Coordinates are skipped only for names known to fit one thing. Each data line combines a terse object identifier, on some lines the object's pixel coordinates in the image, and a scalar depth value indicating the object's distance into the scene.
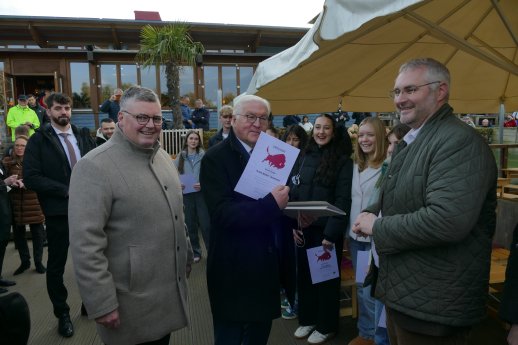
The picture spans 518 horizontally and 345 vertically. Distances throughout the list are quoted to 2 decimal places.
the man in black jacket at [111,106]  10.12
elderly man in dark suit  2.26
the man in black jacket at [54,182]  3.52
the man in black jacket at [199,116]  12.52
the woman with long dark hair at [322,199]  3.34
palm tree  11.71
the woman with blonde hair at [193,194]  5.68
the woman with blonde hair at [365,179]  3.22
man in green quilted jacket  1.57
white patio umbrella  1.95
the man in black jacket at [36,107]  11.95
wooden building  15.16
